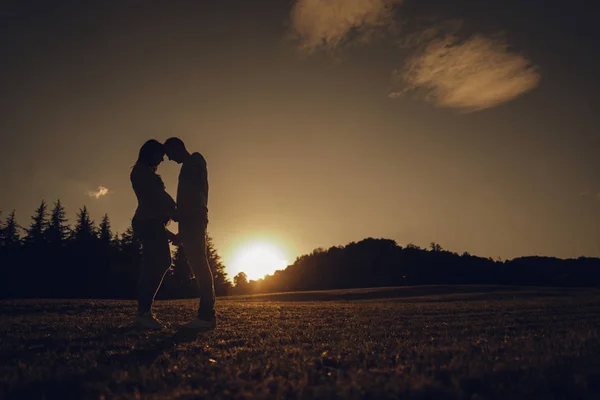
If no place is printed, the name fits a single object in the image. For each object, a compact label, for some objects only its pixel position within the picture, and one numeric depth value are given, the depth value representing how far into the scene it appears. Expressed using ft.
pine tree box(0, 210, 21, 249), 195.93
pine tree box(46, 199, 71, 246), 191.59
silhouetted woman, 20.54
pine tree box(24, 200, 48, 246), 189.88
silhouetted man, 20.83
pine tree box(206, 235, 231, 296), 234.56
